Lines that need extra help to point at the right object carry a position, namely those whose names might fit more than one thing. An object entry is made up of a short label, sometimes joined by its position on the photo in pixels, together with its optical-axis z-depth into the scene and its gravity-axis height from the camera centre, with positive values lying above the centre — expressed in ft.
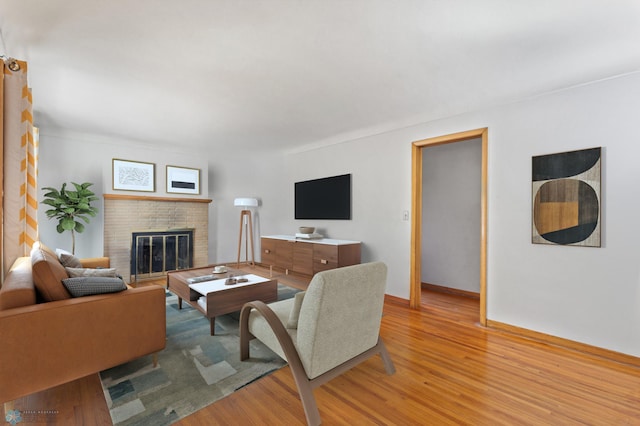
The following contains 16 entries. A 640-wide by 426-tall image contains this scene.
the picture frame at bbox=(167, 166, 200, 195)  16.34 +1.85
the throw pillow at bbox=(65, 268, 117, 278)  6.54 -1.57
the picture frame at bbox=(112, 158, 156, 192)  14.64 +1.94
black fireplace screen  14.87 -2.32
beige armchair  4.96 -2.30
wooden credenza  12.35 -2.10
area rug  5.18 -3.72
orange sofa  4.72 -2.27
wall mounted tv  14.05 +0.70
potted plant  11.99 +0.22
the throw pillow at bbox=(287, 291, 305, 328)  5.64 -2.07
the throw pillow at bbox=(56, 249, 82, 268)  7.85 -1.43
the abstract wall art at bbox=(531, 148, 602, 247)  7.74 +0.37
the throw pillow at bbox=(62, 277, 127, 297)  5.63 -1.57
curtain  6.95 +1.32
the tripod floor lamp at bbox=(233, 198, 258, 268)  17.65 -0.64
